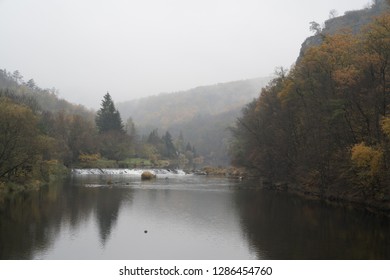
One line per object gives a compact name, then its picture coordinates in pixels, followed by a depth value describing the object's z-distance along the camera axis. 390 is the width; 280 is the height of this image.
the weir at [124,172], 104.21
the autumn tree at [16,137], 45.25
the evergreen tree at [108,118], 141.25
